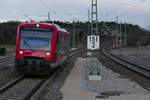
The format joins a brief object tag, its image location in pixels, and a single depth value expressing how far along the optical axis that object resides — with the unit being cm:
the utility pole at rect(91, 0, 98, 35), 1670
